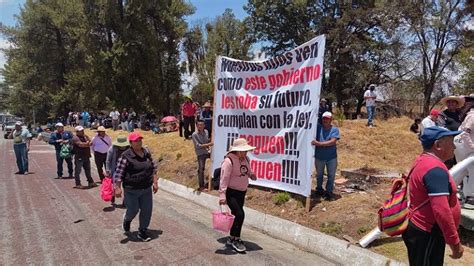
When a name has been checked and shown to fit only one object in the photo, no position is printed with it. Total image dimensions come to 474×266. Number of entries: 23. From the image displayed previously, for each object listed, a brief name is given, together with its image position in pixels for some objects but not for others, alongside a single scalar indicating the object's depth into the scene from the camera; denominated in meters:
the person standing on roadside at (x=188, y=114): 16.11
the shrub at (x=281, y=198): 8.51
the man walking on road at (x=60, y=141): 13.71
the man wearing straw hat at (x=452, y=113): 7.50
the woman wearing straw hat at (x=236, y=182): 6.19
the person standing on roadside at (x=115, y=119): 29.02
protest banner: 8.04
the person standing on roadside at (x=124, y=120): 26.83
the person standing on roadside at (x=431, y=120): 9.45
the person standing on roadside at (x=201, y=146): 10.52
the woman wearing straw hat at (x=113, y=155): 8.72
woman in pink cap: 6.75
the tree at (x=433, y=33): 30.45
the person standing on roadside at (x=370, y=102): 15.53
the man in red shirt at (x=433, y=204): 3.35
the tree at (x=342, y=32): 33.81
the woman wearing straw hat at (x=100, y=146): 11.37
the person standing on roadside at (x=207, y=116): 14.48
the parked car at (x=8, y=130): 41.12
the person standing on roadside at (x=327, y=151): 8.09
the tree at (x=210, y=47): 48.47
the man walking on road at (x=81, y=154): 11.98
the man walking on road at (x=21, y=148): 14.88
